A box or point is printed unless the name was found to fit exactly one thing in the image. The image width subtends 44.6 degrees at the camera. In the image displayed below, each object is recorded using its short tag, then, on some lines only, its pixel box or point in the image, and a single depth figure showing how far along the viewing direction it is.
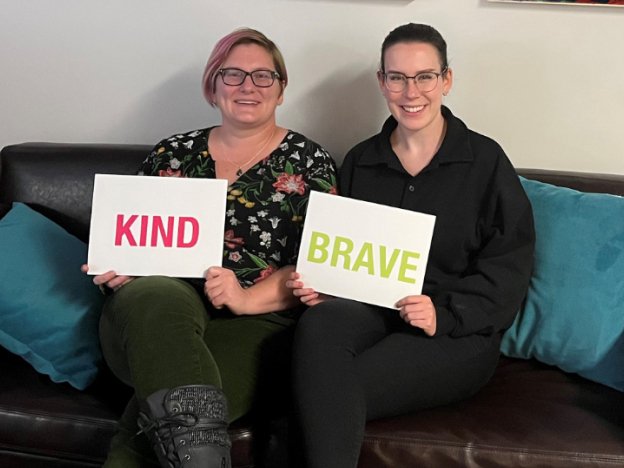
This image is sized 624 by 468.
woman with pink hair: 1.43
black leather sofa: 1.50
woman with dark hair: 1.56
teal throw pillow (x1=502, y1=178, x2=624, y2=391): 1.74
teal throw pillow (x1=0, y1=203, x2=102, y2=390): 1.76
